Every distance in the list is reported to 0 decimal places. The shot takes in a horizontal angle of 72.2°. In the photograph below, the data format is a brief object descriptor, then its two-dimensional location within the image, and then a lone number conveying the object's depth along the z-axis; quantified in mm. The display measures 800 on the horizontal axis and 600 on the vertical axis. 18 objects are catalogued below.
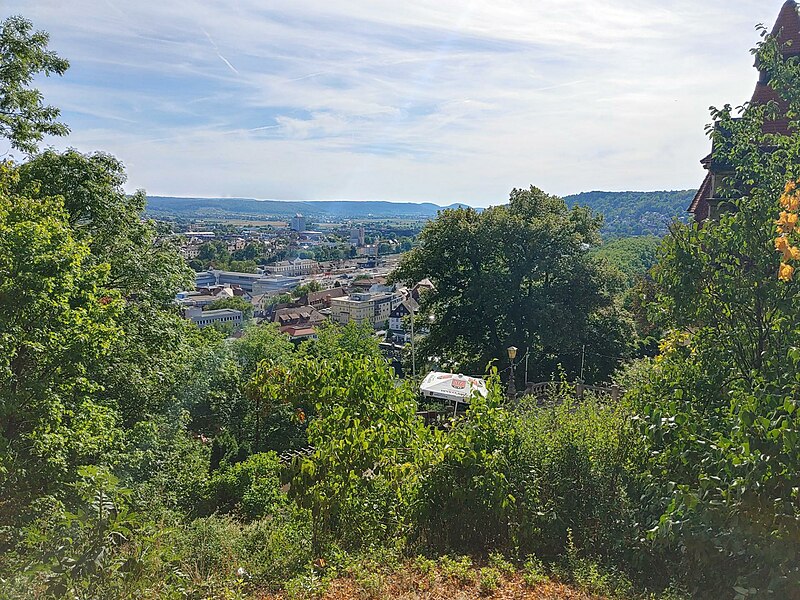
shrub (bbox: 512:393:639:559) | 5051
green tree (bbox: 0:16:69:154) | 10406
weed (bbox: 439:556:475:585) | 4512
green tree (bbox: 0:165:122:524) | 6617
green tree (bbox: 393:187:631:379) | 20047
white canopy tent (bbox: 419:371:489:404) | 13852
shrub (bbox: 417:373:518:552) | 5000
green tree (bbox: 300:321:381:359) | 22938
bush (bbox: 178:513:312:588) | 4801
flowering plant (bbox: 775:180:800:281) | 3178
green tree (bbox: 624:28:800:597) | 3070
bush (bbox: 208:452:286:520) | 10555
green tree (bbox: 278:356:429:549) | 5047
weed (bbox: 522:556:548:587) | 4473
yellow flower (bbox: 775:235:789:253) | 3186
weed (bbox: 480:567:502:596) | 4371
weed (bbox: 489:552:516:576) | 4715
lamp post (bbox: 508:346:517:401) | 15926
